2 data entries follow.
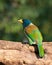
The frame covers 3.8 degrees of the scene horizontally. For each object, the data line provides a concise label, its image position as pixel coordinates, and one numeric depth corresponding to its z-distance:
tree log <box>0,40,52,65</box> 10.05
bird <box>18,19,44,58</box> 10.18
